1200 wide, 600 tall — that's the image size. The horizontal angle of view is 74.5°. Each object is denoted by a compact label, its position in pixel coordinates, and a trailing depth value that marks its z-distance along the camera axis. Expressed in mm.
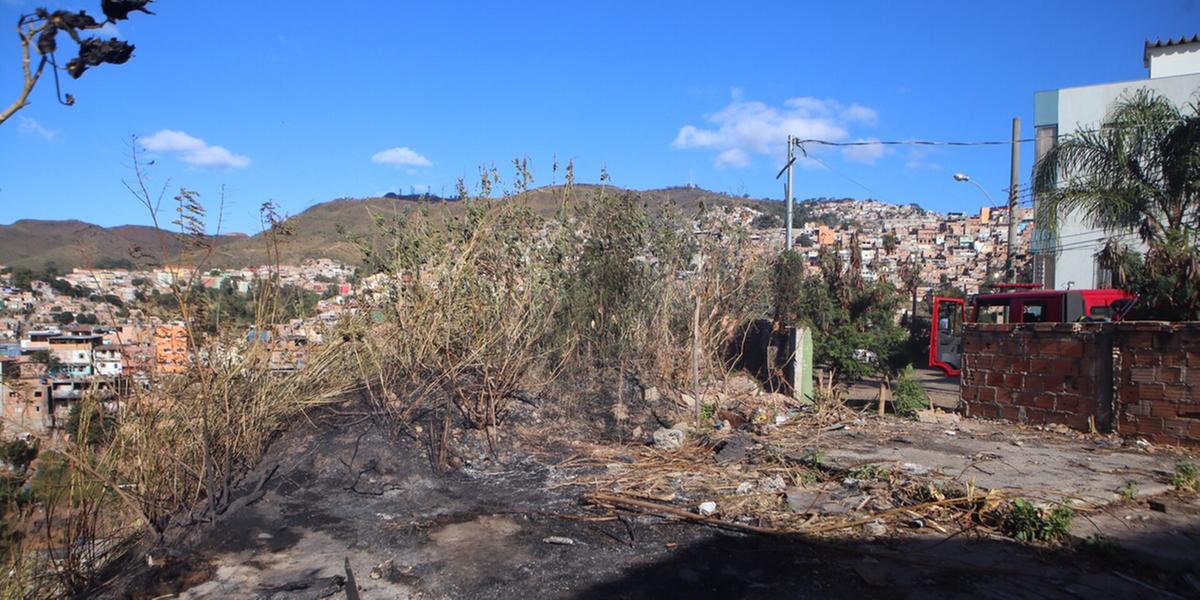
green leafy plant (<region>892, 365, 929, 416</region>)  10523
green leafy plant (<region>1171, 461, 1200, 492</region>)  5844
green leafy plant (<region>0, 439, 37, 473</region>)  4578
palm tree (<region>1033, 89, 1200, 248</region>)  12578
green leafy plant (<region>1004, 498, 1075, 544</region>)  4605
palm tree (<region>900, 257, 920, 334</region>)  23375
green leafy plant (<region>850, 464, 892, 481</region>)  5910
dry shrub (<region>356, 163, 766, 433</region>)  7105
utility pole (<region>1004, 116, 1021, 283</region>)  18344
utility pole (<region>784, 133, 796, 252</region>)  21406
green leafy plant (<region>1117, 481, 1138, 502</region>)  5516
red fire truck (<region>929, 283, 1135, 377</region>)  13594
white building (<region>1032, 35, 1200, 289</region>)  25266
